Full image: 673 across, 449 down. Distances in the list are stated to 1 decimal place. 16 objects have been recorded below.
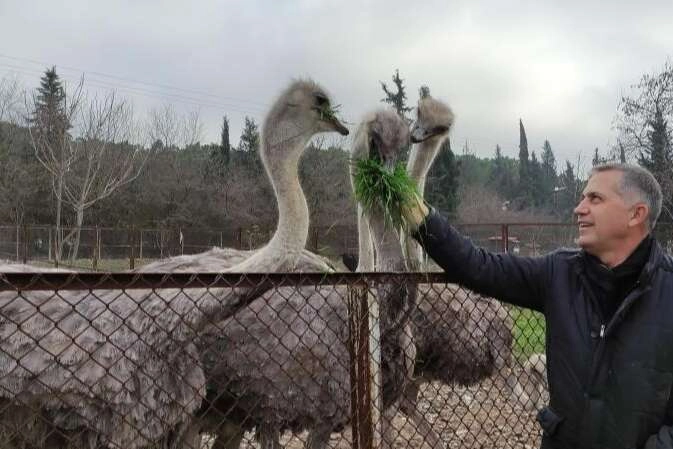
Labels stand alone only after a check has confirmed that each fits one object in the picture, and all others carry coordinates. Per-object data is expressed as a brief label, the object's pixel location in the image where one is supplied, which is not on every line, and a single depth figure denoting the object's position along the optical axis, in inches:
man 87.4
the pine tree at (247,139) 1266.6
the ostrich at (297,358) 153.8
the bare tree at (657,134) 753.0
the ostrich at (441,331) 194.9
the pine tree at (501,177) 2178.9
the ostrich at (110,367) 130.2
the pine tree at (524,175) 2053.9
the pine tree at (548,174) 2169.8
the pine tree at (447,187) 1250.6
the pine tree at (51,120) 950.5
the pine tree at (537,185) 2140.7
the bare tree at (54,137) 912.9
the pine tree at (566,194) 1755.7
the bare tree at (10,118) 1044.5
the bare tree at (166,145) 1171.9
